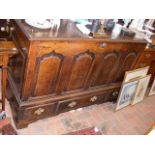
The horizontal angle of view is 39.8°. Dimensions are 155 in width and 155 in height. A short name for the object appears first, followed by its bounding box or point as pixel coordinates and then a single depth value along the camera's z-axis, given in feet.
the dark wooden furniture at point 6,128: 5.88
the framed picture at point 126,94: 8.32
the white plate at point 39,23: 5.76
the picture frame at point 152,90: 10.09
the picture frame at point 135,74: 8.20
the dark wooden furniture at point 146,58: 8.38
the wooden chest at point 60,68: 5.64
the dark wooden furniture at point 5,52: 5.36
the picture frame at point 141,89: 8.99
